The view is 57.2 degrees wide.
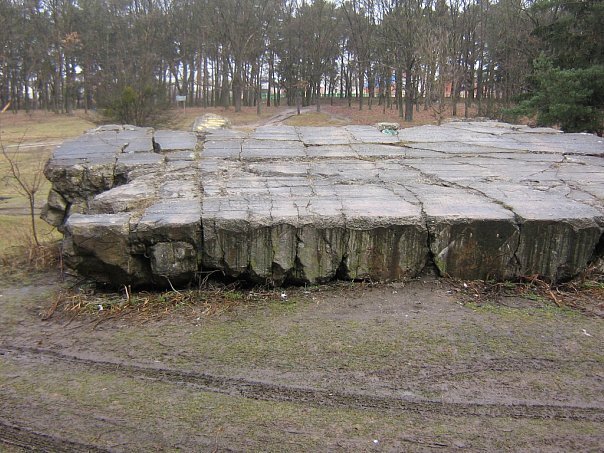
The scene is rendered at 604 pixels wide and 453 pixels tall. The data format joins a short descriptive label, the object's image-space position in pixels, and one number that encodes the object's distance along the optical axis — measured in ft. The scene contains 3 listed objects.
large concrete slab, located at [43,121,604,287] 12.83
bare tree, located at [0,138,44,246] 52.30
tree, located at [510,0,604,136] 49.73
